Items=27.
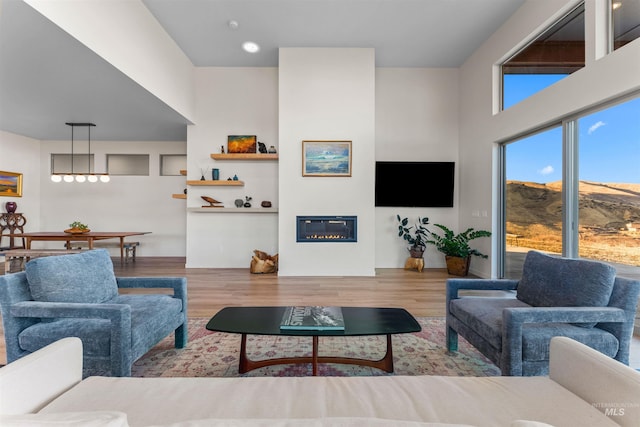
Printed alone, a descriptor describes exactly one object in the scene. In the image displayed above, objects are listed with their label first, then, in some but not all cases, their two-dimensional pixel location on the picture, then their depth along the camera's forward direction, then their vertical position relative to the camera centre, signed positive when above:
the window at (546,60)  3.29 +1.97
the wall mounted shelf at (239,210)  5.66 +0.10
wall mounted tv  5.76 +0.65
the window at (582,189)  2.79 +0.31
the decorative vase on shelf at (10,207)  6.51 +0.15
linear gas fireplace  5.19 -0.23
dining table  5.15 -0.38
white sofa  0.94 -0.63
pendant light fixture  5.88 +0.75
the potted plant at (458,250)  5.09 -0.58
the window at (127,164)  7.13 +1.19
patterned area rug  2.09 -1.07
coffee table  1.79 -0.68
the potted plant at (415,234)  5.62 -0.34
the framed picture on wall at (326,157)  5.18 +1.00
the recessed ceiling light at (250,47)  4.96 +2.81
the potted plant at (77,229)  5.43 -0.27
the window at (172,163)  7.11 +1.21
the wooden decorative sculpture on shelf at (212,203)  5.61 +0.23
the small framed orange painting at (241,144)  5.73 +1.36
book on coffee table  1.79 -0.66
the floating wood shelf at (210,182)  5.55 +0.61
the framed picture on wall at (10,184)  6.59 +0.67
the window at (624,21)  2.67 +1.80
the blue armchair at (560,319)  1.69 -0.60
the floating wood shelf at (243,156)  5.57 +1.09
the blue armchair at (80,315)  1.71 -0.63
